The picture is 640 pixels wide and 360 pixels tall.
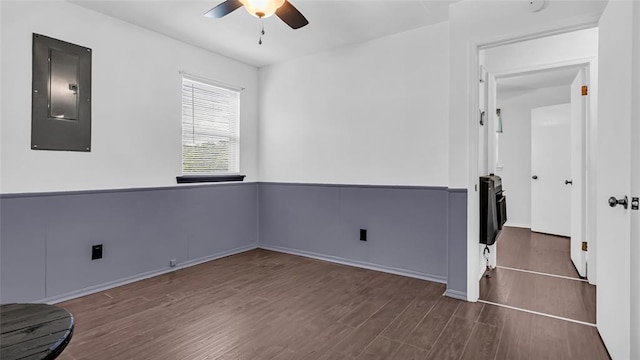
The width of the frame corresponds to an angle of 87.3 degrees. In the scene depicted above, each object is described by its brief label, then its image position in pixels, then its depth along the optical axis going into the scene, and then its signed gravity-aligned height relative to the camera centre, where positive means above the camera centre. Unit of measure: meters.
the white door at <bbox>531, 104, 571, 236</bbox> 5.30 +0.21
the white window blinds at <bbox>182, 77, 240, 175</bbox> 3.86 +0.62
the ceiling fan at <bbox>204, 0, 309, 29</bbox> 2.03 +1.13
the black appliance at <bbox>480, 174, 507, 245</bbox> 2.89 -0.26
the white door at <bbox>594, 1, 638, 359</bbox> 1.71 +0.05
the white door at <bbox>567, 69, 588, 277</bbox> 3.29 +0.14
